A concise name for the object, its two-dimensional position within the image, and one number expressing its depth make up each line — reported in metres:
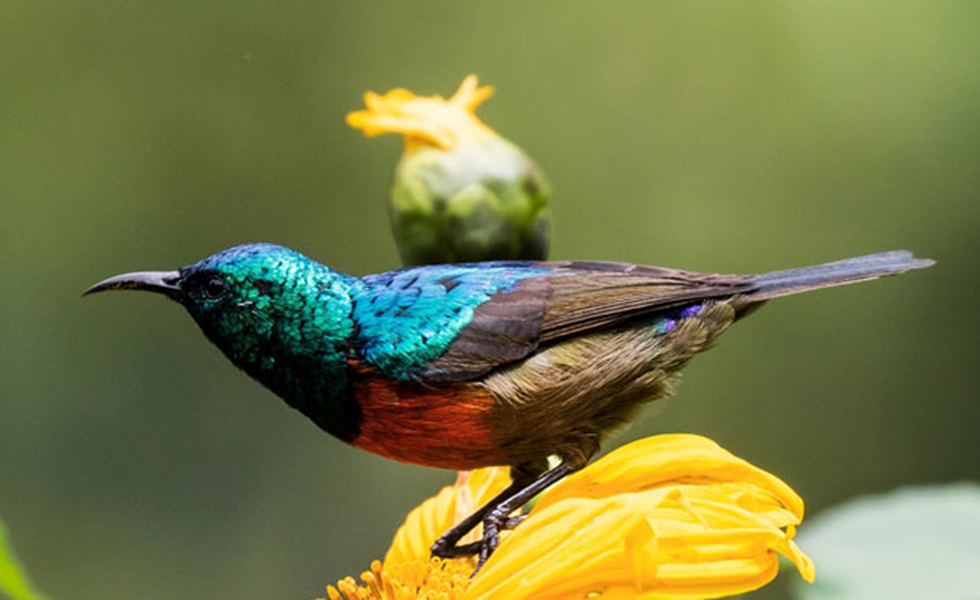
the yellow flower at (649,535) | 1.73
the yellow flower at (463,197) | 1.78
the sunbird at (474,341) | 1.75
